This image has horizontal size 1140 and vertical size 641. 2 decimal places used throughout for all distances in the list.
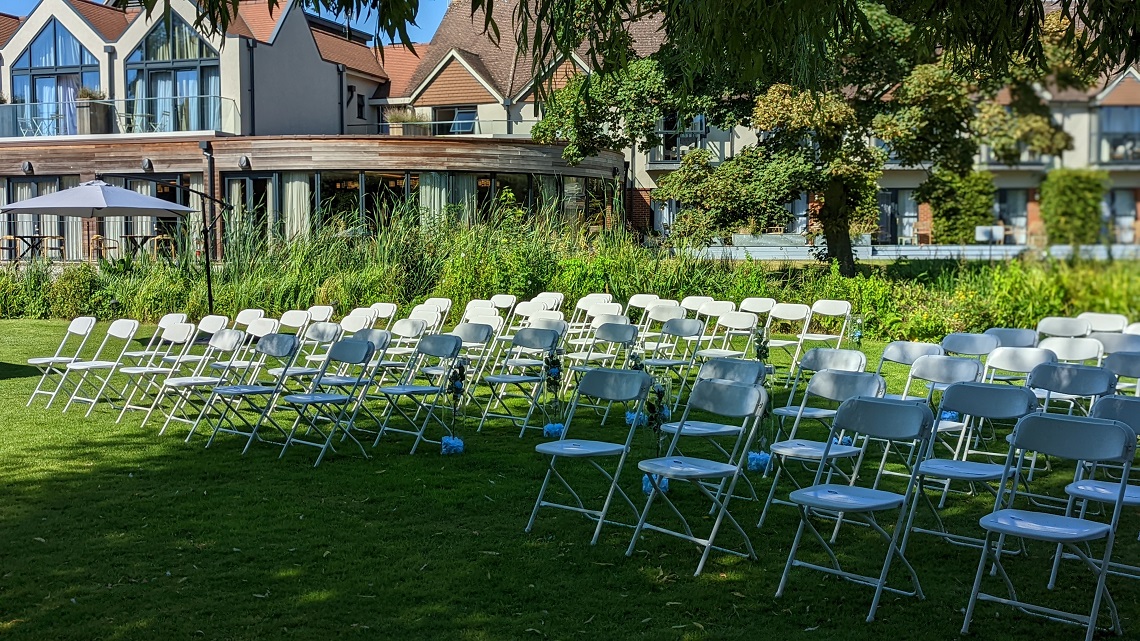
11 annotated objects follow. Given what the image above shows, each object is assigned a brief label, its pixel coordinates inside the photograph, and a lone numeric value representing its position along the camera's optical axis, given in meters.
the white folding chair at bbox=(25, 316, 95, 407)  10.24
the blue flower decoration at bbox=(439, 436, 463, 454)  7.94
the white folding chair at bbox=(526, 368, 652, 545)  5.81
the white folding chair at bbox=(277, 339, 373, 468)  7.73
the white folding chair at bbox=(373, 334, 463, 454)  8.17
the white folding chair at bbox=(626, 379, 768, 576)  5.24
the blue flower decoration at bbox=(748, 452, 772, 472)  7.29
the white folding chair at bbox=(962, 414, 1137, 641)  4.21
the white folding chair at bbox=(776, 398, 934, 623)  4.67
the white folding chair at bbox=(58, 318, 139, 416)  9.83
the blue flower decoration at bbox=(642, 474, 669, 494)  6.54
